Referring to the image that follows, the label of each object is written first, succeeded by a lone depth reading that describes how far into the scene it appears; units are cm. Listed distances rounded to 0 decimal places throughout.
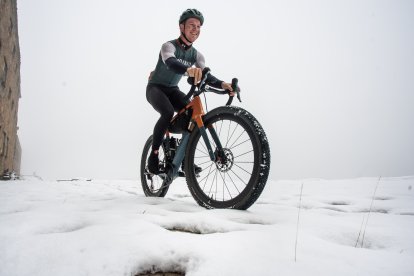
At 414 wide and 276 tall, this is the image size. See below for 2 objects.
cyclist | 344
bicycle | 249
